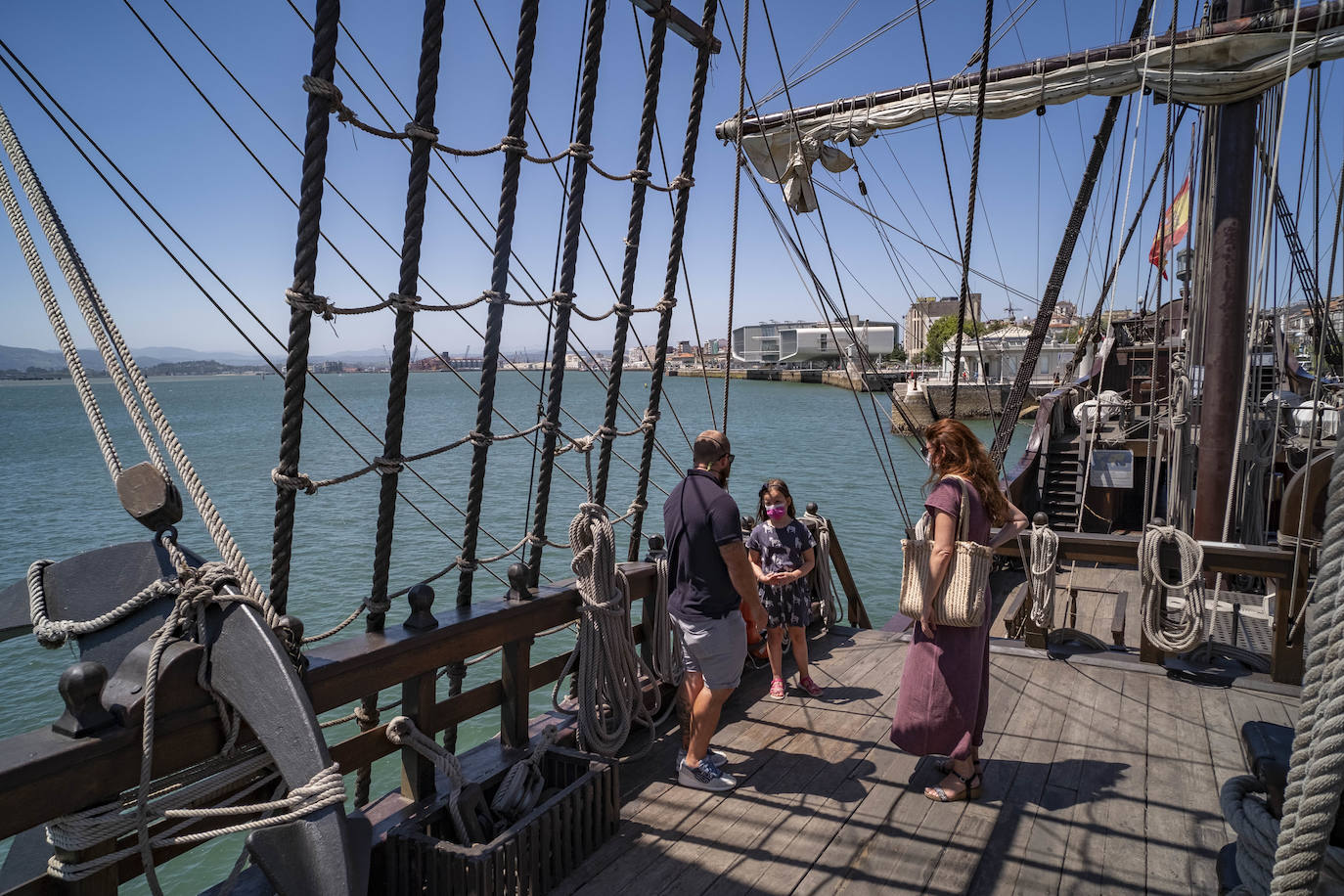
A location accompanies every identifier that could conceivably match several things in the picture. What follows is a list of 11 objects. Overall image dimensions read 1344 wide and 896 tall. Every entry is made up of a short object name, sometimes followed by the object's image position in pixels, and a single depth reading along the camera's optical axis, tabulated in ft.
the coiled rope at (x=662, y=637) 12.73
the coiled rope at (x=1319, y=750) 3.20
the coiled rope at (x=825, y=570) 17.78
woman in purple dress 10.18
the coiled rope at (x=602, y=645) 11.02
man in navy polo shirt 10.72
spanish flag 57.31
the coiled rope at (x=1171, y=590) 14.39
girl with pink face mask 14.66
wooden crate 8.02
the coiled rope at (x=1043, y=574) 16.52
